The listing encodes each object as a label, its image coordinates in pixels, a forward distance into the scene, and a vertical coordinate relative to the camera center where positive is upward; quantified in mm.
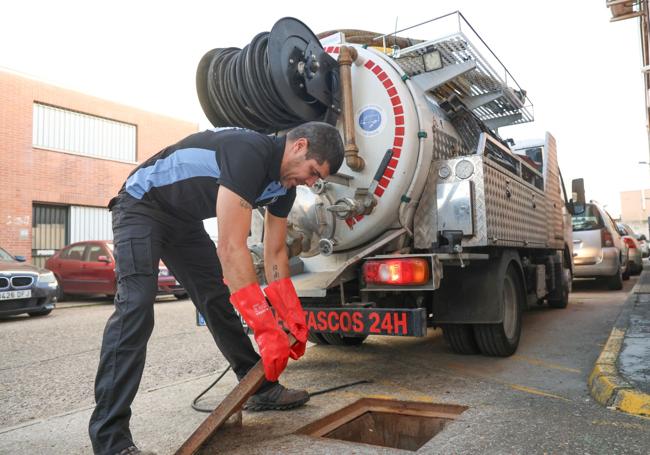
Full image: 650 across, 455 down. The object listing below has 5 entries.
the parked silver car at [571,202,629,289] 10422 +91
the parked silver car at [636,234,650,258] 28831 +49
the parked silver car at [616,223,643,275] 15039 -25
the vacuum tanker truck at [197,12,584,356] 3818 +575
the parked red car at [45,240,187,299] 11305 -153
